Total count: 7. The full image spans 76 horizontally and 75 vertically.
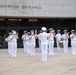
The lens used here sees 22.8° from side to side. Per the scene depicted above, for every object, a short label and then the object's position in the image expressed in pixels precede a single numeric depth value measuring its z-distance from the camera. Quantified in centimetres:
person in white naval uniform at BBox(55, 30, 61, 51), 1825
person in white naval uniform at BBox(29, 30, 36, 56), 1470
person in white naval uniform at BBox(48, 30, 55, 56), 1493
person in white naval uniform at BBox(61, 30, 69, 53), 1684
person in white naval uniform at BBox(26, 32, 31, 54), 1600
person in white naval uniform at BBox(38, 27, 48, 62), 1197
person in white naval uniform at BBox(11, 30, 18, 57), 1413
